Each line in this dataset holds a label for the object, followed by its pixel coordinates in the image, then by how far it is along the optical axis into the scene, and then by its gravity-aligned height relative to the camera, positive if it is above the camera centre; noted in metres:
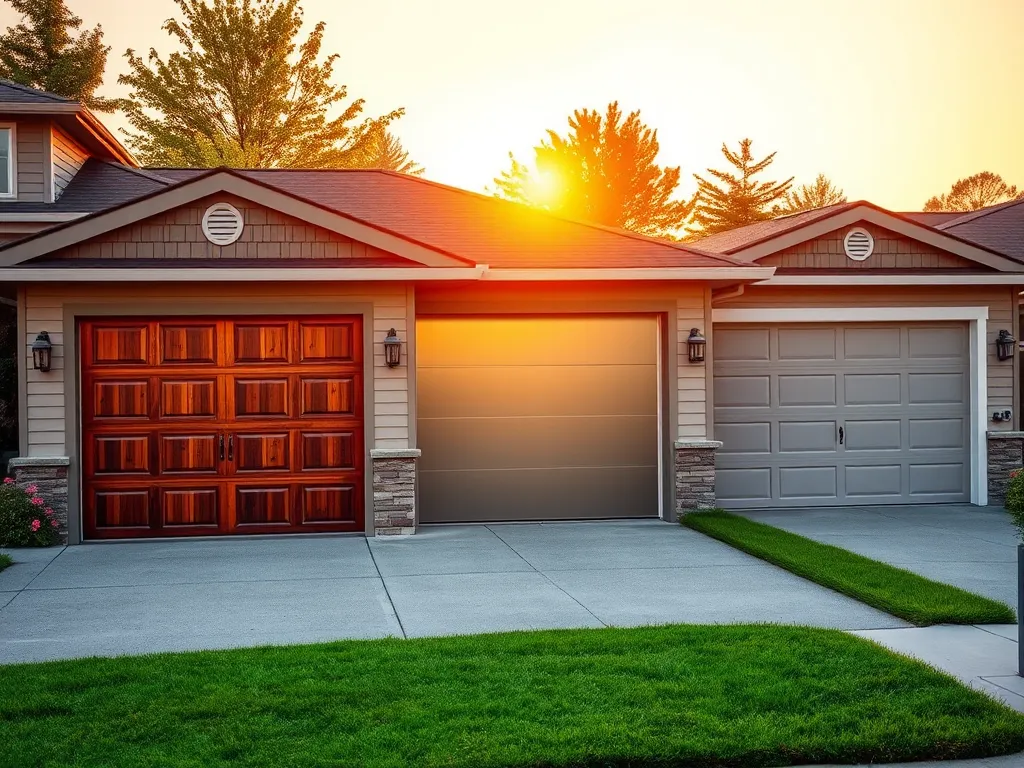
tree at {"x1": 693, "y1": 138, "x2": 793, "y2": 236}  48.19 +7.96
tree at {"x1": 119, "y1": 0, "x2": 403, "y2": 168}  31.81 +8.35
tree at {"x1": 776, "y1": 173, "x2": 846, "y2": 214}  52.94 +9.13
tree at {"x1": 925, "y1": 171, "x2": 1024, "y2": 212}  57.38 +9.70
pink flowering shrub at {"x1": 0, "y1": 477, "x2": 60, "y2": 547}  11.11 -1.40
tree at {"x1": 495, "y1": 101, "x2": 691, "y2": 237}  47.75 +8.73
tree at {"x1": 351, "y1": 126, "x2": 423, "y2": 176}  52.92 +11.12
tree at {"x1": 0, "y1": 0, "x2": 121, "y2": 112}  33.31 +10.05
